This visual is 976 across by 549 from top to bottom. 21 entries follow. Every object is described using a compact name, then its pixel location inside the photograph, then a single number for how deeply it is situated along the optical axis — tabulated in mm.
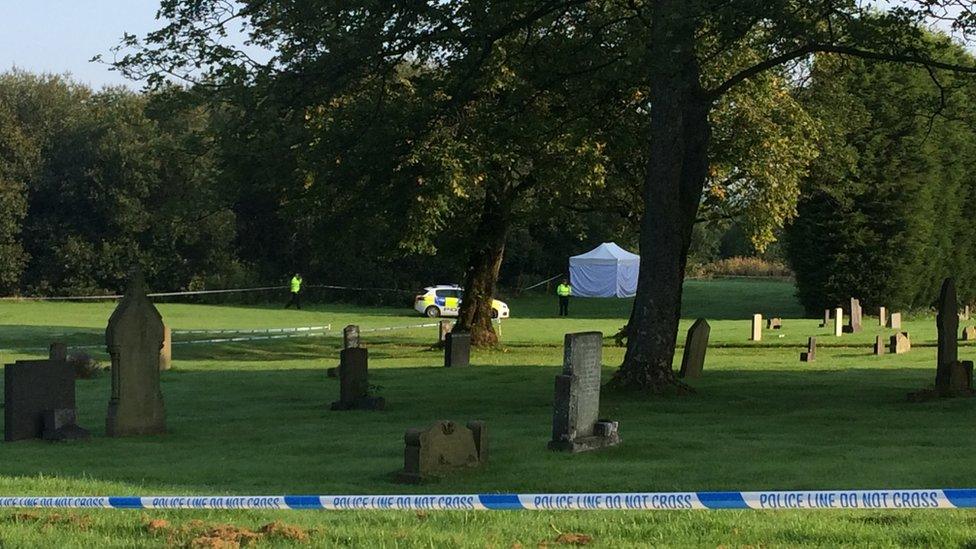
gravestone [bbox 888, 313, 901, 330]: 42469
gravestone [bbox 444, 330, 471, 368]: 28672
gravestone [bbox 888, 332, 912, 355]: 31984
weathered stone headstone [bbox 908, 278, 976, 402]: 19594
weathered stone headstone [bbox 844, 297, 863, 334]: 41188
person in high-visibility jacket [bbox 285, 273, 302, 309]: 60231
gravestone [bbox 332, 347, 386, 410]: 19453
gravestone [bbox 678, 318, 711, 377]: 23969
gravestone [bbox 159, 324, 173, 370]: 28359
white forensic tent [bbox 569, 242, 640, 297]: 71438
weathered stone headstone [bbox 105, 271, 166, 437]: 15727
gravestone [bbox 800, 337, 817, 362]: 30038
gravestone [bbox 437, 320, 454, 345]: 36844
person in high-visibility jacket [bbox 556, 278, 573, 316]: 58406
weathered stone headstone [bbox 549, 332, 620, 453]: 13078
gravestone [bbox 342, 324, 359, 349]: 22953
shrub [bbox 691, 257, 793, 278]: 94125
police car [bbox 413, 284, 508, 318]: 56688
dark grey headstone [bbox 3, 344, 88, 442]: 15344
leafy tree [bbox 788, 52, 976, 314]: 49844
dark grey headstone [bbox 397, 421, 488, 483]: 11094
